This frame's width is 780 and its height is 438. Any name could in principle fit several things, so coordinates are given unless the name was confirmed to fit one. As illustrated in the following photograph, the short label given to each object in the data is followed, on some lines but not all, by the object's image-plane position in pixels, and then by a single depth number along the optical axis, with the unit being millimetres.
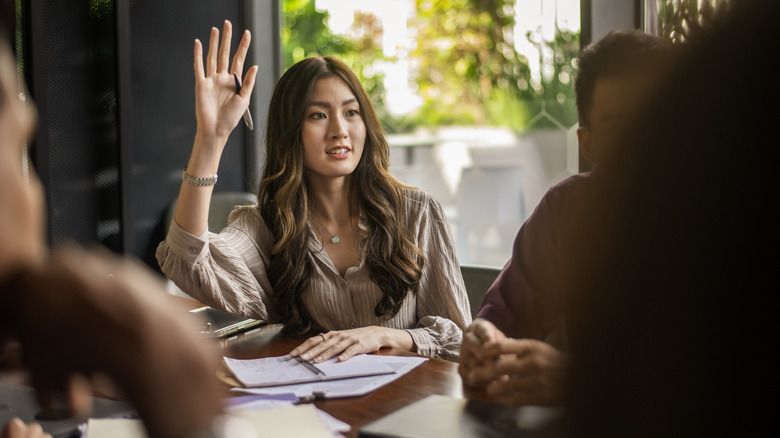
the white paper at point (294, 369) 1273
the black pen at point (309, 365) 1339
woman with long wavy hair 1751
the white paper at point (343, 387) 1204
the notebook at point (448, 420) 776
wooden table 1120
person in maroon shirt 1243
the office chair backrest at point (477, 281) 2393
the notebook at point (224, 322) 1723
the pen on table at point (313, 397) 1167
